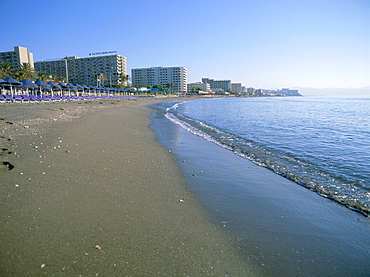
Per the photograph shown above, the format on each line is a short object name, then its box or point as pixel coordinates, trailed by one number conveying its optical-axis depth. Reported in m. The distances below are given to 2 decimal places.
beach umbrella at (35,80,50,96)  33.57
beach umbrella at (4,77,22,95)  28.27
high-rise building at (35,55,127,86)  130.62
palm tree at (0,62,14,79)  54.28
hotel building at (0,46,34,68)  123.86
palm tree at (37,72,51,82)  64.49
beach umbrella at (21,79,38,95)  29.80
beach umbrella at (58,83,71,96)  40.68
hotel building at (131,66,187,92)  171.38
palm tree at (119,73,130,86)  113.81
